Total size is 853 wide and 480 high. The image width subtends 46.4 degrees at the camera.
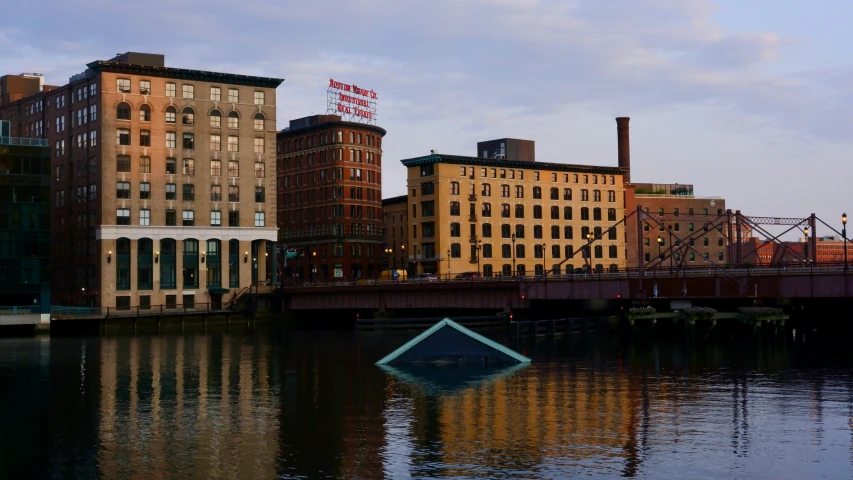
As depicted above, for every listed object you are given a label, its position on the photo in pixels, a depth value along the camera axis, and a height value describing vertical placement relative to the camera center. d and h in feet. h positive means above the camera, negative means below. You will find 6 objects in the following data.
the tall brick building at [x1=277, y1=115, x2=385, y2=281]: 624.59 +53.77
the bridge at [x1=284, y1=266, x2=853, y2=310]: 281.95 -3.52
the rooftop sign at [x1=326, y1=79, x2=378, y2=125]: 609.83 +112.89
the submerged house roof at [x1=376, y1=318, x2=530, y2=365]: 250.98 -17.38
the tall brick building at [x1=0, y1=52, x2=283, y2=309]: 458.09 +48.34
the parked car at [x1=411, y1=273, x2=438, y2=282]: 455.95 +1.35
